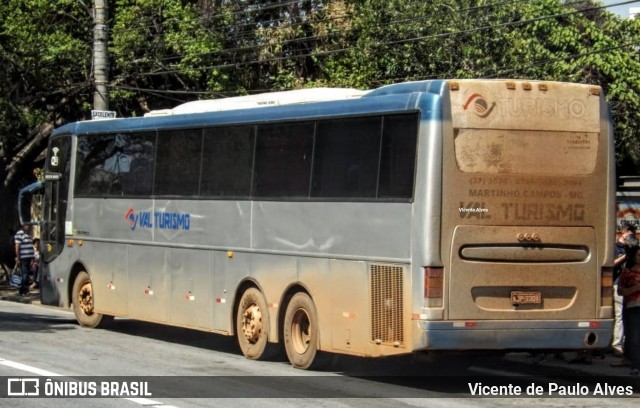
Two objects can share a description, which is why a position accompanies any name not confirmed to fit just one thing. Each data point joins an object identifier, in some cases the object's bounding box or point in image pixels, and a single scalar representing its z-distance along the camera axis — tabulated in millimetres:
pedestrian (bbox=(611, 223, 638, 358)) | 14062
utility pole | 25422
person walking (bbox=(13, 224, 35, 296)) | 29375
